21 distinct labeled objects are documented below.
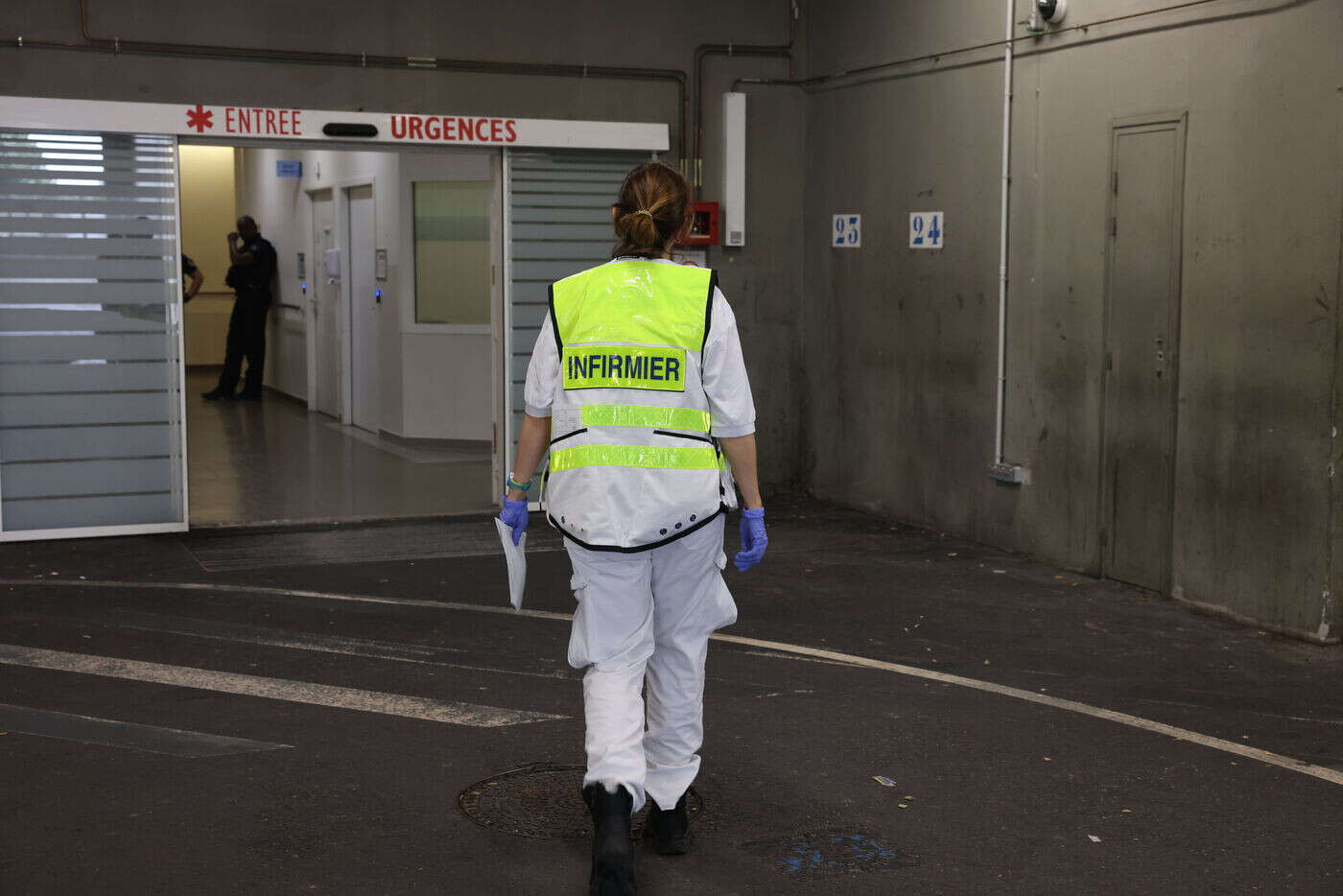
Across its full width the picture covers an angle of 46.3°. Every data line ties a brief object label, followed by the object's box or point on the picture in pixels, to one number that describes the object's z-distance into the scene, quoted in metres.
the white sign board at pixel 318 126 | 9.31
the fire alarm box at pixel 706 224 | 11.01
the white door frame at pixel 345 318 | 15.45
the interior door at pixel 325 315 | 15.95
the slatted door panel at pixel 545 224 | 10.70
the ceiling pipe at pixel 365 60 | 9.48
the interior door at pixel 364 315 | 14.82
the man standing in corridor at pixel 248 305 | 17.44
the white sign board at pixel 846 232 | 10.88
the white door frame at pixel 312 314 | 16.51
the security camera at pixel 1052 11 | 8.76
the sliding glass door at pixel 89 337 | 9.38
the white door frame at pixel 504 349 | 10.66
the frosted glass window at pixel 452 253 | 13.63
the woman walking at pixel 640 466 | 4.23
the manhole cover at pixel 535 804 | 4.70
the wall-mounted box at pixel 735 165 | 11.14
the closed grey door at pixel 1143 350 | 8.05
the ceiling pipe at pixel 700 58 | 11.11
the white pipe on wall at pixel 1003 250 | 9.21
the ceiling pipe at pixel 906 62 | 8.01
